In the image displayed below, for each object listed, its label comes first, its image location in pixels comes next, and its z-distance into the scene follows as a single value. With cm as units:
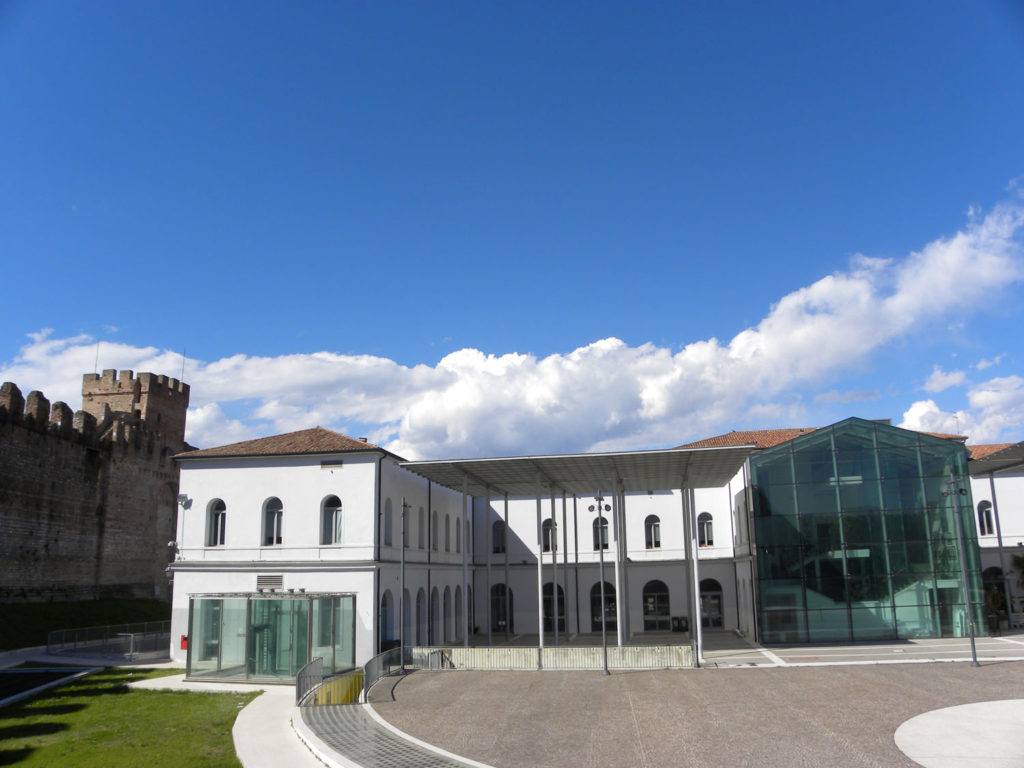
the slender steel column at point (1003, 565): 3596
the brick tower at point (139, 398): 5444
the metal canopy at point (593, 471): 2877
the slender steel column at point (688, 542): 3309
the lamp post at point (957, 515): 2404
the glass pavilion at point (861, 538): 3222
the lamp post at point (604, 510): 4266
